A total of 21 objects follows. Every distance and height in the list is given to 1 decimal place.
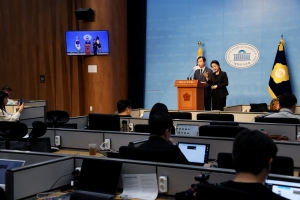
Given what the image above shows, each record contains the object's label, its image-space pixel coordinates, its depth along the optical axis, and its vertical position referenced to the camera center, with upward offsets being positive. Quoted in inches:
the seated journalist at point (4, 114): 252.6 -16.7
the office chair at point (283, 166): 118.3 -22.4
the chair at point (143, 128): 206.4 -20.6
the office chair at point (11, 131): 172.6 -17.9
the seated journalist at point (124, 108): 251.6 -13.2
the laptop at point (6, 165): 135.6 -24.7
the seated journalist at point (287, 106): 212.1 -10.8
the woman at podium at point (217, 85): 353.4 -0.3
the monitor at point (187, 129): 215.2 -22.3
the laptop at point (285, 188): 98.5 -23.9
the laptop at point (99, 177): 126.2 -27.1
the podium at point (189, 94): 331.9 -7.1
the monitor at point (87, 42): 441.7 +44.7
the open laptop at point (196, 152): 163.0 -25.5
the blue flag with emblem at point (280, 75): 388.8 +8.2
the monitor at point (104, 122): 230.2 -19.5
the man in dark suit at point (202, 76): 360.5 +8.1
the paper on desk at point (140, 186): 122.7 -28.9
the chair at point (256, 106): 333.7 -16.7
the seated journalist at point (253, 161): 72.6 -12.9
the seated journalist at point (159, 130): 138.6 -14.5
